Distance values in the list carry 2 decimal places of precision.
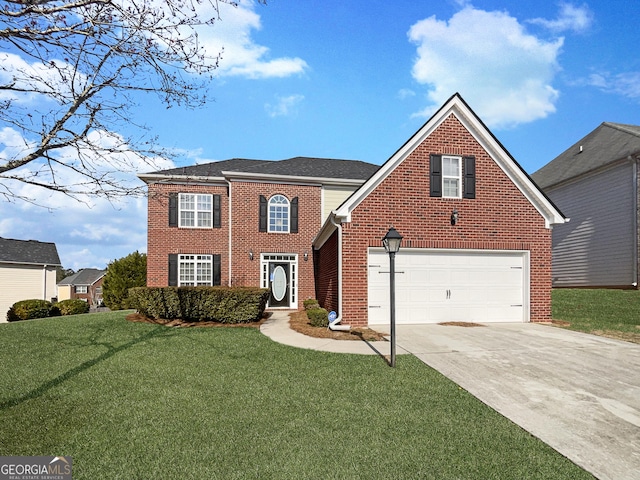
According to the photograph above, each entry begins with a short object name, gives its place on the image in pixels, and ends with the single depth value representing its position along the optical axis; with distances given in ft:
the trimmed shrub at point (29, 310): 53.47
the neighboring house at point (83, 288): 185.66
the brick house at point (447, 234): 36.32
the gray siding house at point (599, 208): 56.80
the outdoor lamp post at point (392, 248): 22.84
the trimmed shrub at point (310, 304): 45.73
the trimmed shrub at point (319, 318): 35.63
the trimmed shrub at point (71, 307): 57.16
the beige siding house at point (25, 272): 77.05
